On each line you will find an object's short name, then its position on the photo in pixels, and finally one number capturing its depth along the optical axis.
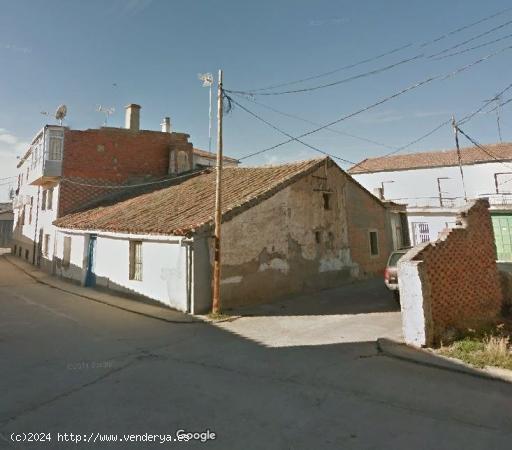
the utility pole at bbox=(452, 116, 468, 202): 19.67
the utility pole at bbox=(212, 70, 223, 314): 10.67
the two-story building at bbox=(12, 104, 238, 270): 20.42
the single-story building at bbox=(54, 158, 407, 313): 11.57
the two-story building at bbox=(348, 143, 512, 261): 32.75
